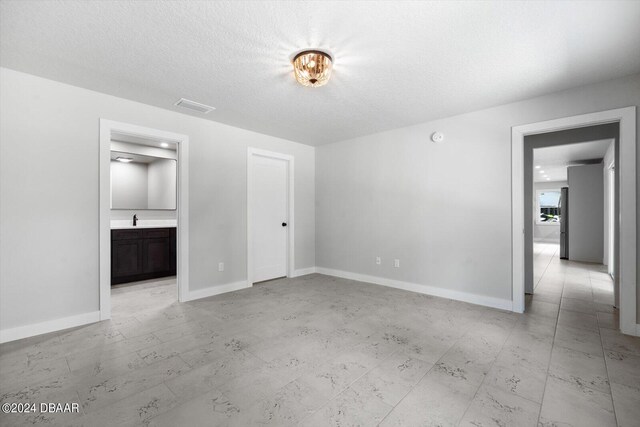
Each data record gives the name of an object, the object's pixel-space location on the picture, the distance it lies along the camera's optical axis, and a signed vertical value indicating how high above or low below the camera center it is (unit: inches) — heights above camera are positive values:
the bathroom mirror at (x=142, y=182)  194.9 +22.9
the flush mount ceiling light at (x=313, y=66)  90.8 +48.1
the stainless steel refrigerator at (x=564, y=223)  283.0 -7.9
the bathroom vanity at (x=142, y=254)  178.2 -26.2
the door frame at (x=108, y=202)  121.4 +5.8
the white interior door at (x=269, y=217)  185.5 -1.8
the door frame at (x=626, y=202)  106.7 +5.0
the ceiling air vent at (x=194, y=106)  129.5 +51.0
